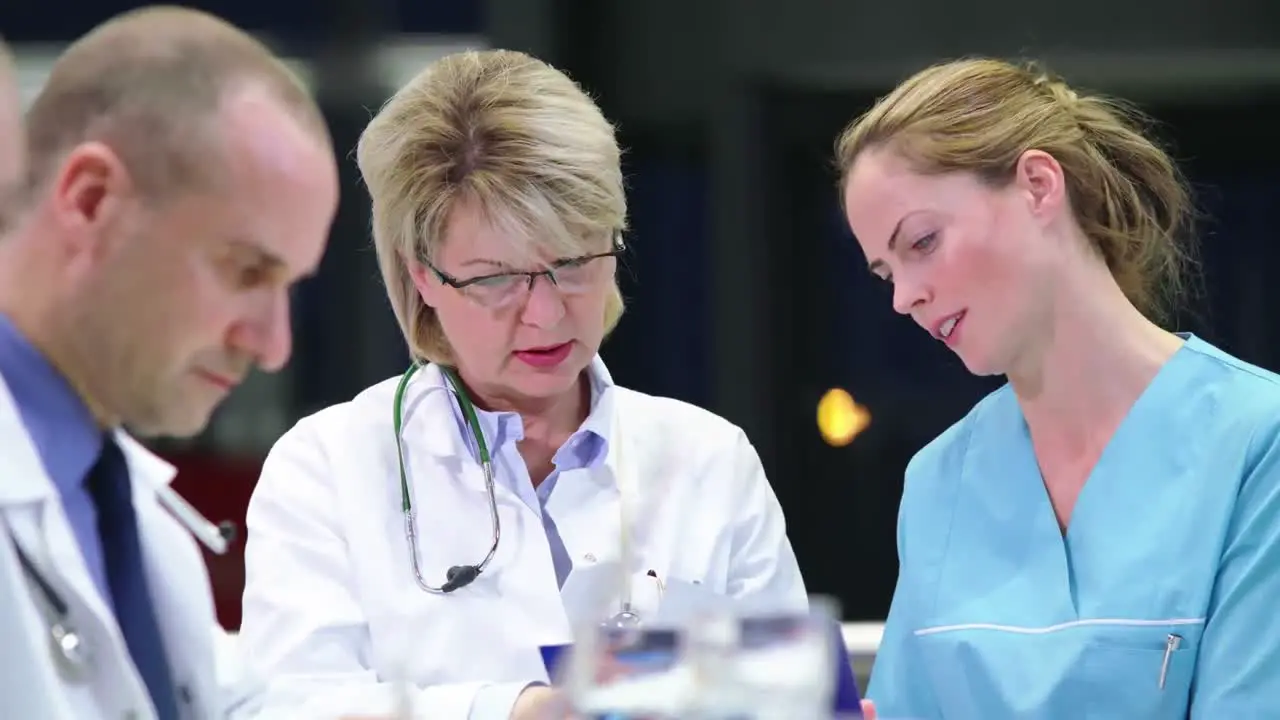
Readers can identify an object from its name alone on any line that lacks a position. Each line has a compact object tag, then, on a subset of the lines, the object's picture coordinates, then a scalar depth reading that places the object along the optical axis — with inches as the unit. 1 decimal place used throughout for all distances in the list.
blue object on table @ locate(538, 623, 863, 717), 118.3
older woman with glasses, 127.4
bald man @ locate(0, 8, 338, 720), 114.3
